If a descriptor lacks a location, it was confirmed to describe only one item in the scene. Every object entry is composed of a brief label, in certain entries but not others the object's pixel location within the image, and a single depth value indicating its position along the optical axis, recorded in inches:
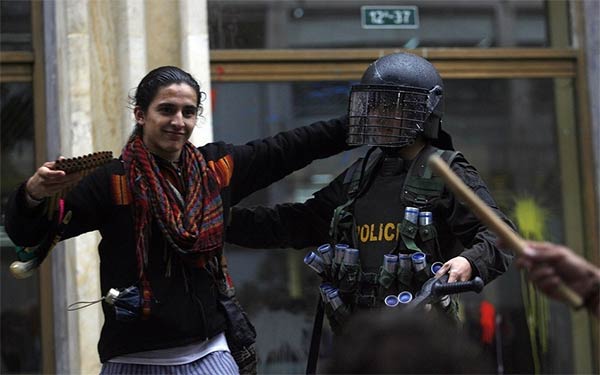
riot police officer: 350.9
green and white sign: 572.4
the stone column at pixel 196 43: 515.5
